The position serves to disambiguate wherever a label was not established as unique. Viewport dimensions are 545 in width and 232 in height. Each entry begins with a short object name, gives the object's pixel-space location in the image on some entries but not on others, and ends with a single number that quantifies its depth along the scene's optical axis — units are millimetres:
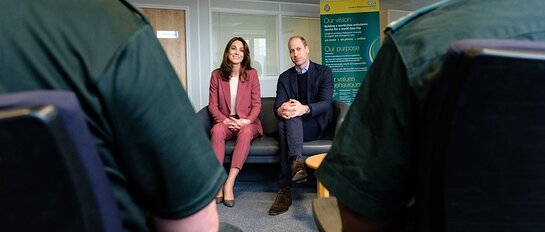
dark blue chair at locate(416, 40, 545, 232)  421
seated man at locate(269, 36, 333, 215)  2855
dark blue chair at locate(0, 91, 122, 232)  354
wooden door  5473
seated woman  3301
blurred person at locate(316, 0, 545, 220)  557
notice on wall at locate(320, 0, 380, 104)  5980
